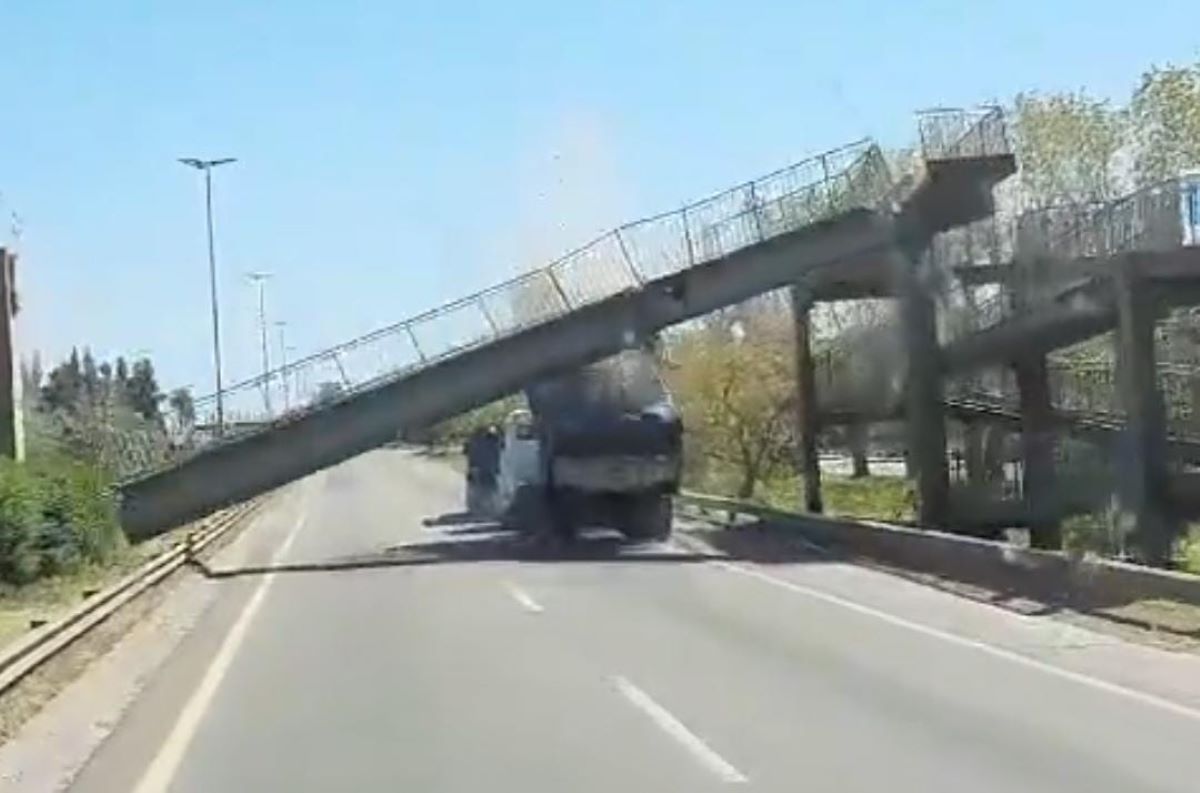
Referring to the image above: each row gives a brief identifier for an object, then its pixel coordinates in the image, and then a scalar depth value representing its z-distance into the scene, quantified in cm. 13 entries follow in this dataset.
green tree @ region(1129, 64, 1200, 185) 6028
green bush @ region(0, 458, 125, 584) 3259
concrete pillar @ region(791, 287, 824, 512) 4803
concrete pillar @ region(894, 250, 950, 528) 4153
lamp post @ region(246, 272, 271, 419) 4356
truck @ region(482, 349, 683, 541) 4284
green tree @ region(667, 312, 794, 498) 6262
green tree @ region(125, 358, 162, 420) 12888
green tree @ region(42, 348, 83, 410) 10446
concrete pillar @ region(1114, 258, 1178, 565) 3350
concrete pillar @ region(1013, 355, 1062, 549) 4091
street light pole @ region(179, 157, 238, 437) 8056
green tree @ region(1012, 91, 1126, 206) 6341
